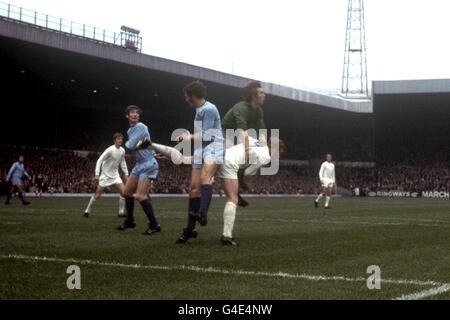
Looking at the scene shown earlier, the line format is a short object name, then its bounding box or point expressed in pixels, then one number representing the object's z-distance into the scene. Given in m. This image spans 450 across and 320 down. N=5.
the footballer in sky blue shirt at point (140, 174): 10.01
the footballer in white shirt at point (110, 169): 14.36
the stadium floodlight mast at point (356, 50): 65.72
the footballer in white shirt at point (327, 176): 23.50
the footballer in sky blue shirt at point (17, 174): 22.25
